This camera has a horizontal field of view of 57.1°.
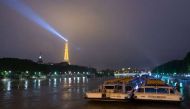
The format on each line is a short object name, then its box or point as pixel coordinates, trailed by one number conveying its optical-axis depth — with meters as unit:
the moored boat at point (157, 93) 15.60
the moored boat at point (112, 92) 16.09
